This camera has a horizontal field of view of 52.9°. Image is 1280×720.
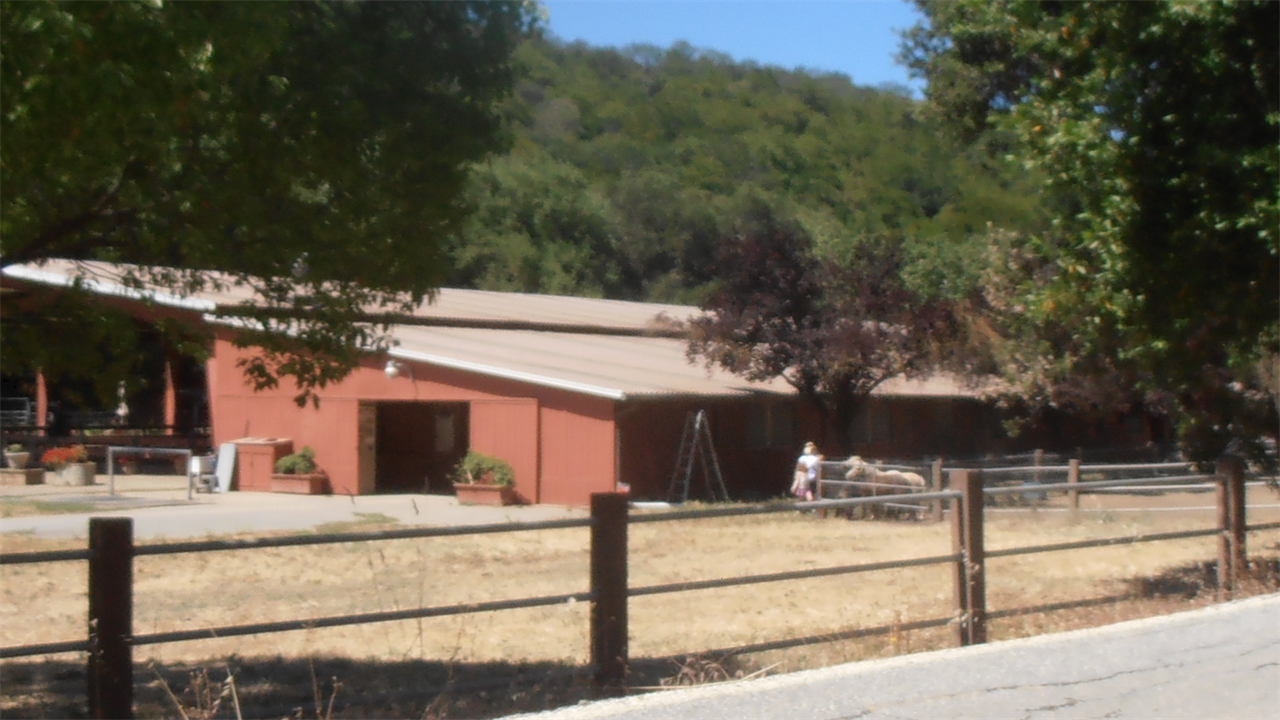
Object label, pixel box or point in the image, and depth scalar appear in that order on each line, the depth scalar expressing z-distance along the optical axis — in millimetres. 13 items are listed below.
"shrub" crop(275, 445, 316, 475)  28172
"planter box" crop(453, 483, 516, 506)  25344
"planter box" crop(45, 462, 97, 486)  28844
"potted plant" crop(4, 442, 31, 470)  30109
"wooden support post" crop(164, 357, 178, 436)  35438
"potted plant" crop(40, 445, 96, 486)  28875
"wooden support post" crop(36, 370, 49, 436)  35969
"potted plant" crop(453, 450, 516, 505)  25375
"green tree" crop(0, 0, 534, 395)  6559
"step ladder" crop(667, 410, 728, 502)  25984
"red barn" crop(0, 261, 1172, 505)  25406
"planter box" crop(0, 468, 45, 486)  29695
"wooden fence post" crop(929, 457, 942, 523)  21938
